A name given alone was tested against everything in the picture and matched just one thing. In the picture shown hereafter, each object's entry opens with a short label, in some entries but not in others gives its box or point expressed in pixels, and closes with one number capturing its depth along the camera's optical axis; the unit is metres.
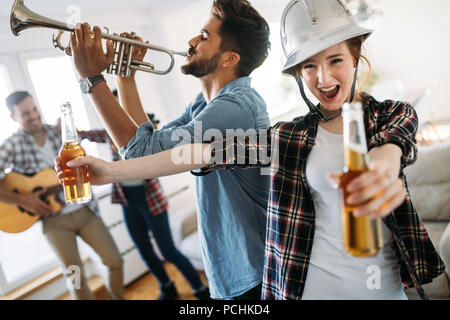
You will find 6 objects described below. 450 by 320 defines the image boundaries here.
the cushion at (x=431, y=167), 1.79
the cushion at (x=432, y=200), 1.80
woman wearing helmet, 0.77
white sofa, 1.79
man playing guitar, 1.75
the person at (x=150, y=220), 2.19
